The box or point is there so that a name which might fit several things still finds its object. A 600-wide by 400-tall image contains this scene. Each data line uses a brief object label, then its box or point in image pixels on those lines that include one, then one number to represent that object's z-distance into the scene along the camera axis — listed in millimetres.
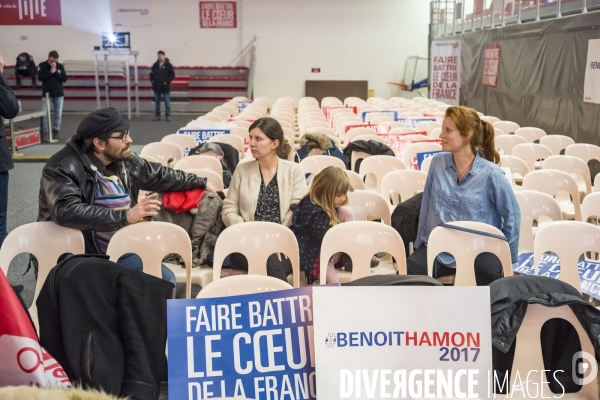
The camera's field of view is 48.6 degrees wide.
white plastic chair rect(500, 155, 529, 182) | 6195
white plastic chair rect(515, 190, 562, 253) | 4316
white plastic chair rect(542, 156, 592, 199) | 5969
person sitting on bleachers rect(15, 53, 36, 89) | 18188
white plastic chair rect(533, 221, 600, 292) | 3527
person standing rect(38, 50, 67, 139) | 13797
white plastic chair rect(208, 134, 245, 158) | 7019
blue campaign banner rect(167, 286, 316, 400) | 2123
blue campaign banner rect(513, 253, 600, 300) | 3553
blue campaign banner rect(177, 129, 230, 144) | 7602
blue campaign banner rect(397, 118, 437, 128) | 9645
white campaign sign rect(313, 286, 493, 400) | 2072
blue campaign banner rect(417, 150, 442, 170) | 5758
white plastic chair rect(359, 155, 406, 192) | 5961
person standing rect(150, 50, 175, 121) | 17812
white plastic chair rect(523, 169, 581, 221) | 5113
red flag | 1846
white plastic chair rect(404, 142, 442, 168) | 6660
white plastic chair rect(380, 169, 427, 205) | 5148
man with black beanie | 3375
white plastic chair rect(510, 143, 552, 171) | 6961
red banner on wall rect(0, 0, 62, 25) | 19688
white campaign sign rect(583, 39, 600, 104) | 8041
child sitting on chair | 3865
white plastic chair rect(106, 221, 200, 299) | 3512
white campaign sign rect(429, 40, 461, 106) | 14905
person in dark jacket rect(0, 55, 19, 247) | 4441
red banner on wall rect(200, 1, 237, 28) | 20109
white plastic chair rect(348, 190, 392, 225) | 4410
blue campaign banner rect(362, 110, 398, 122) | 11017
